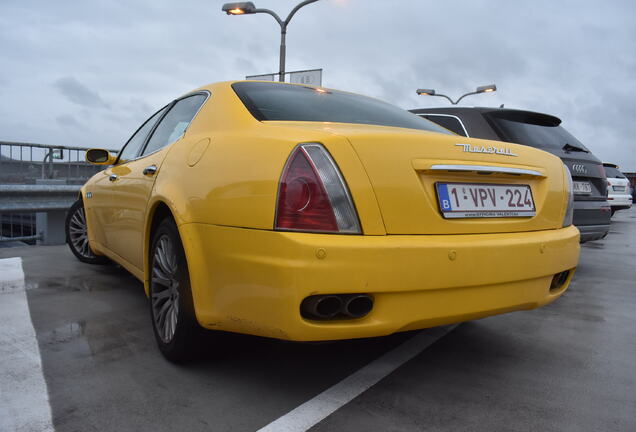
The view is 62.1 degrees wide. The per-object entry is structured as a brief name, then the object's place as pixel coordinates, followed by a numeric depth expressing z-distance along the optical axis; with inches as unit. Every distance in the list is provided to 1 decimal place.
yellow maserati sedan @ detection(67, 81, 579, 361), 75.1
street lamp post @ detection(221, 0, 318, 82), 506.0
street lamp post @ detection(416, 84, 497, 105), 965.2
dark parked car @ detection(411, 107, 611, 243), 196.2
